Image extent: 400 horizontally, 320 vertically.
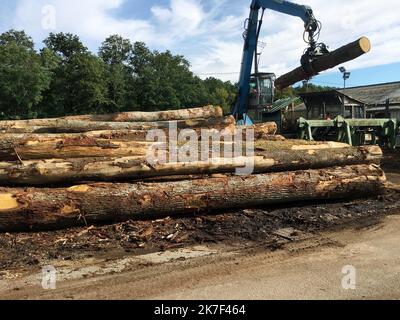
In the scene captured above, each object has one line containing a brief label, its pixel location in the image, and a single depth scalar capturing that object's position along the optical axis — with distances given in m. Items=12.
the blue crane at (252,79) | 15.61
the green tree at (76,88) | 41.84
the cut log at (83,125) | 8.34
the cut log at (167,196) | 5.96
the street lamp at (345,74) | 40.49
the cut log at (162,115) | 9.85
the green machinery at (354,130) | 12.88
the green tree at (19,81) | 37.97
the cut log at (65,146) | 6.79
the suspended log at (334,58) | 11.37
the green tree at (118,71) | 46.47
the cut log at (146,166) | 6.39
